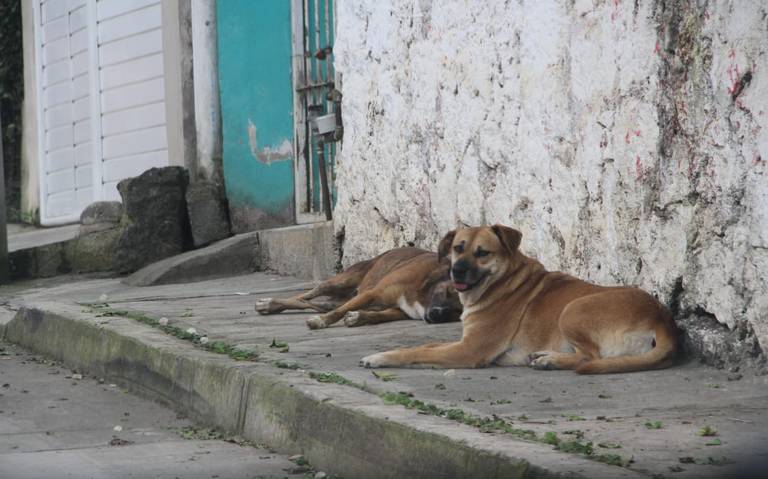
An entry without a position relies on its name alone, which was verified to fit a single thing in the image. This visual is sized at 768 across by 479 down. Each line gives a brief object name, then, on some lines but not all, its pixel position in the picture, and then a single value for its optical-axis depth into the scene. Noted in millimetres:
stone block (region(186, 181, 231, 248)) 24422
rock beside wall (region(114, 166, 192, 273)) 24312
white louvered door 27780
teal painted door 23297
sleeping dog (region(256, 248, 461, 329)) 15586
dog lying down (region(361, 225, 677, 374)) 11453
